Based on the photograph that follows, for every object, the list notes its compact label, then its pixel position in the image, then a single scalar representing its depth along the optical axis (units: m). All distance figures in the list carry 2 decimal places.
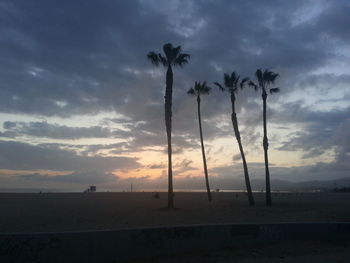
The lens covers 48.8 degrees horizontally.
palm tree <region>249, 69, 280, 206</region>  31.39
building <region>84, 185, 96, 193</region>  82.53
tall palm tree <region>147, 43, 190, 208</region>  27.66
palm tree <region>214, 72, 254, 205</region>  32.66
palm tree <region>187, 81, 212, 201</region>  37.06
